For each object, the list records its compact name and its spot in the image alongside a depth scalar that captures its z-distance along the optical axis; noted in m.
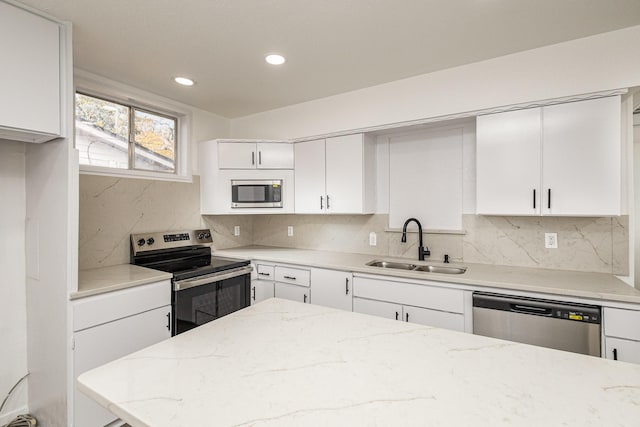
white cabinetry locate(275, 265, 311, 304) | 2.90
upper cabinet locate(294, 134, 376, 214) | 3.00
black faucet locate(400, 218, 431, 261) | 2.91
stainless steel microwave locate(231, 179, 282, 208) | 3.39
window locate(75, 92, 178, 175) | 2.69
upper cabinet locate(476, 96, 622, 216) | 2.01
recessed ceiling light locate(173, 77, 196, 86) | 2.73
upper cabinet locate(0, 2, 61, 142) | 1.63
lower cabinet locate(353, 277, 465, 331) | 2.21
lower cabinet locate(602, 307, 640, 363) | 1.71
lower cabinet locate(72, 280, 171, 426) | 1.92
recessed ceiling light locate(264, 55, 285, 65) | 2.36
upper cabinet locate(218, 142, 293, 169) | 3.37
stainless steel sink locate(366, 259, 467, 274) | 2.60
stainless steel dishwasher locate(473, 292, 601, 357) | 1.80
